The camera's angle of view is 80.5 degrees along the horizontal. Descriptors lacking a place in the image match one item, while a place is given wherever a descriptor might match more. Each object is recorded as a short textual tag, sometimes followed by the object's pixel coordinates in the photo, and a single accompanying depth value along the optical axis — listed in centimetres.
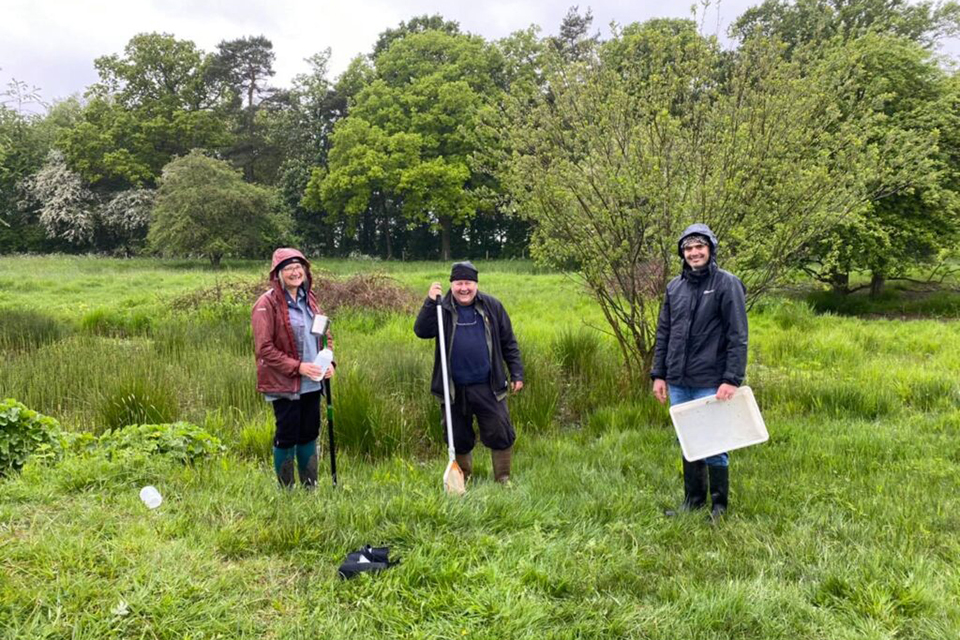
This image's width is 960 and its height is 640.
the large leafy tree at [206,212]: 2430
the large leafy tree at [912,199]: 1341
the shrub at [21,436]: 388
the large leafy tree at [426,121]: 2941
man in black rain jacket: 360
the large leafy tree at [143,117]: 3322
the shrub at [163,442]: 412
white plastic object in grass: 324
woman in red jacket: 373
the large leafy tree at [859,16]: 2052
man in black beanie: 427
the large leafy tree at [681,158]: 586
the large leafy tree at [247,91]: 3841
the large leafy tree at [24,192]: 3425
